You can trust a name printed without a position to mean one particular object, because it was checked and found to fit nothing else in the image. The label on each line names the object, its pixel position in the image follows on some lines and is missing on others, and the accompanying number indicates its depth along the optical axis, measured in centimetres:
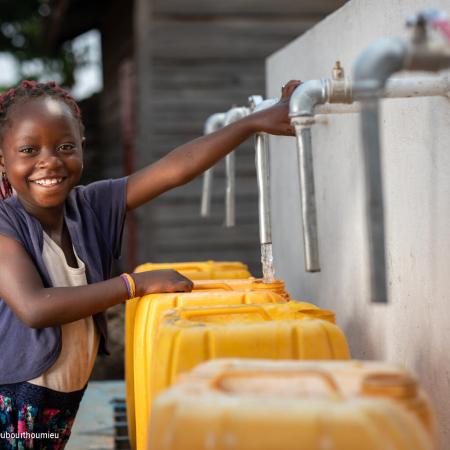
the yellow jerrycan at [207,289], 236
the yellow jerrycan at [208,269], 304
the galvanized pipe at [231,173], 320
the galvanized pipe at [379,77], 135
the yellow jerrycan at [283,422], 115
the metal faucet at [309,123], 176
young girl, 219
